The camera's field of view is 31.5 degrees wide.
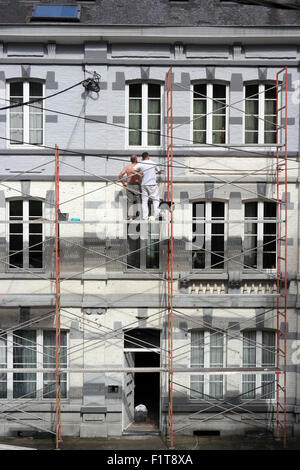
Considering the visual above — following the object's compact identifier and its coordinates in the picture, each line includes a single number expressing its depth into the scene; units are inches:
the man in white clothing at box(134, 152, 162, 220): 568.6
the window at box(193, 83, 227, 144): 609.9
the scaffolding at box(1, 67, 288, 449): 564.7
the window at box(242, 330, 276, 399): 611.5
